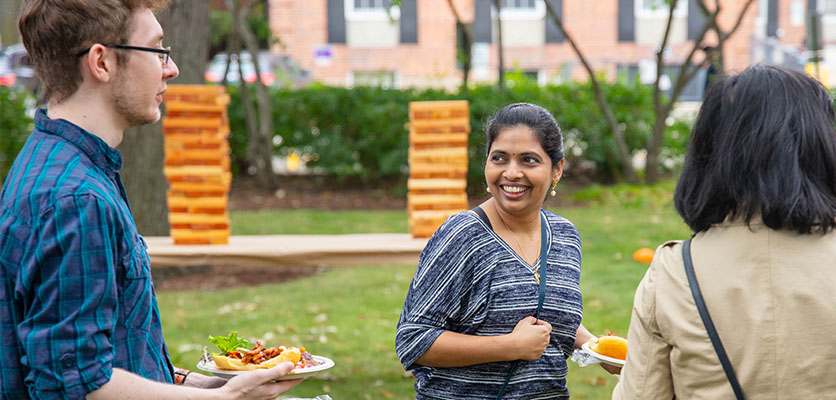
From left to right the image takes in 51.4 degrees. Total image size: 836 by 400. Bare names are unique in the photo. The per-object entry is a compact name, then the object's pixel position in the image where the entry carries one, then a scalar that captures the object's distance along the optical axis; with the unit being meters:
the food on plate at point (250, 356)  2.65
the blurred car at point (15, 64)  23.22
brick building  28.34
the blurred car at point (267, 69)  22.39
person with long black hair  1.92
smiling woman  2.81
